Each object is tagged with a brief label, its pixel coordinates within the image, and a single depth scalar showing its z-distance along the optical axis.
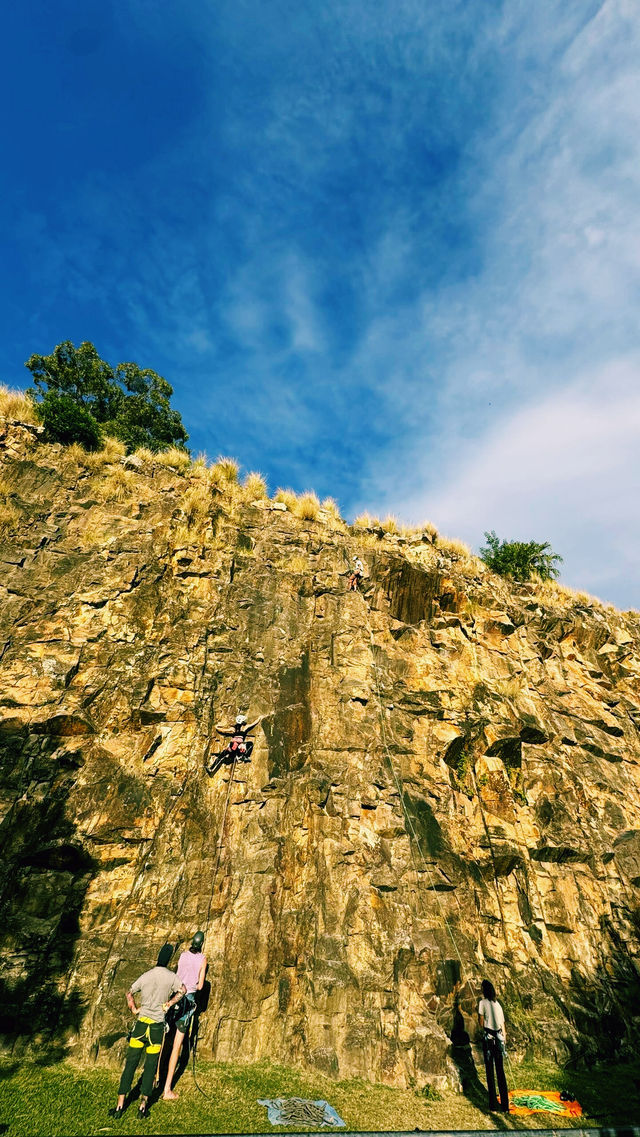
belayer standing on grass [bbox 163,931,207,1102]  7.97
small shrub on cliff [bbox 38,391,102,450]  15.54
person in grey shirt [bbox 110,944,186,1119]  6.57
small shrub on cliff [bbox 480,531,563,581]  23.25
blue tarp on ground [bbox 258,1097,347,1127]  6.68
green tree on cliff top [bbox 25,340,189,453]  25.61
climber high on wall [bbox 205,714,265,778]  11.19
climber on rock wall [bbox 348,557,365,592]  15.88
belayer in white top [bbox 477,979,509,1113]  7.87
